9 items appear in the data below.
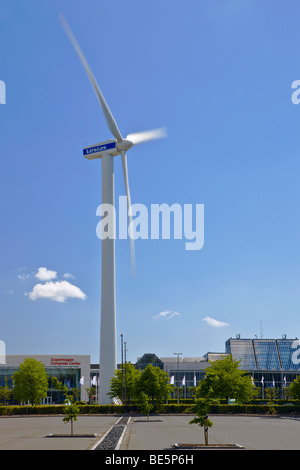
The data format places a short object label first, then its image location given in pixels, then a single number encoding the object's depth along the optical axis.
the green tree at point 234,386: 92.19
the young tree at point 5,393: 121.38
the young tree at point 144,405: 65.81
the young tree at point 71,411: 43.62
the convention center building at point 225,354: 145.00
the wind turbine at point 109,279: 93.19
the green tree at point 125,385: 90.88
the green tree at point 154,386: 89.38
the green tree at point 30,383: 97.06
